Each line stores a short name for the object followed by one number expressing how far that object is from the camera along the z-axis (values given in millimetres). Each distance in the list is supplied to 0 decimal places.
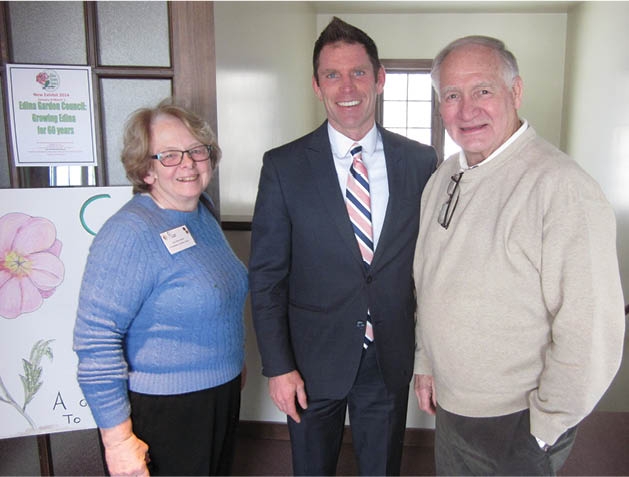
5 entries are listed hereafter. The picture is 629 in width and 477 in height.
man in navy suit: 1446
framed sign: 1611
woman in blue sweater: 1199
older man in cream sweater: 1028
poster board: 1612
